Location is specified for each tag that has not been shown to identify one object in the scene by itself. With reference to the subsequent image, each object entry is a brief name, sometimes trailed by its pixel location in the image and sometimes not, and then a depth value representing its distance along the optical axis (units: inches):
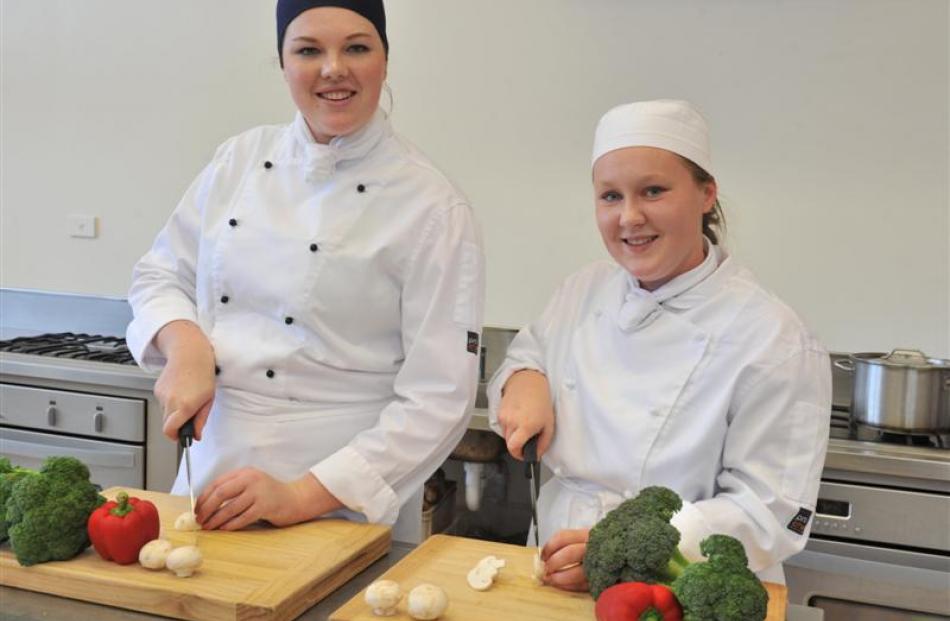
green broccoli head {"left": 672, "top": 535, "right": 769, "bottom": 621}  36.0
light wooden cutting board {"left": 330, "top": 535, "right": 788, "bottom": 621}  40.7
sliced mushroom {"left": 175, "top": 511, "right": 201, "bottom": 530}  47.9
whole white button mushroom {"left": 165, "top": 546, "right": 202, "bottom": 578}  41.8
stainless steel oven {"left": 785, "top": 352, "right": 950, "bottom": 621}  75.7
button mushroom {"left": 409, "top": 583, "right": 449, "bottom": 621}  39.3
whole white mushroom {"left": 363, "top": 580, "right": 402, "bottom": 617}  39.6
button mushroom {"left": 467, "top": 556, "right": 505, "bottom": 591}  43.3
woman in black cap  52.9
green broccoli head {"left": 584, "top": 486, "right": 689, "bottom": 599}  38.9
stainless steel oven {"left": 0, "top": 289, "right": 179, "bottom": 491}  96.0
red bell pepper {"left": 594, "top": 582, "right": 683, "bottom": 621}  36.9
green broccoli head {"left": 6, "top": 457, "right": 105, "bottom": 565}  43.1
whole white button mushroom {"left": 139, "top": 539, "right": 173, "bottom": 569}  42.6
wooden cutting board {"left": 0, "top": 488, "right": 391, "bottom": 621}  40.5
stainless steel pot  79.1
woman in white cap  46.9
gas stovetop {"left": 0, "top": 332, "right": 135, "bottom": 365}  104.3
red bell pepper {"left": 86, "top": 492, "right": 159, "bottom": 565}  43.3
